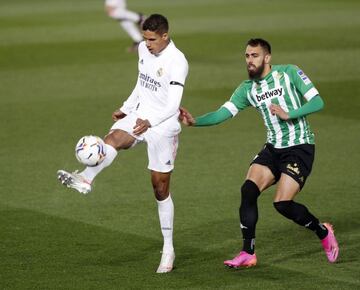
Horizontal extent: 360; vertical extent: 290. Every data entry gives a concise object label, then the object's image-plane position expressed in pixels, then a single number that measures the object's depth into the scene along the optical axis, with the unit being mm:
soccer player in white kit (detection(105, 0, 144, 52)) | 51391
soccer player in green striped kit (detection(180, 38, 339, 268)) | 19734
